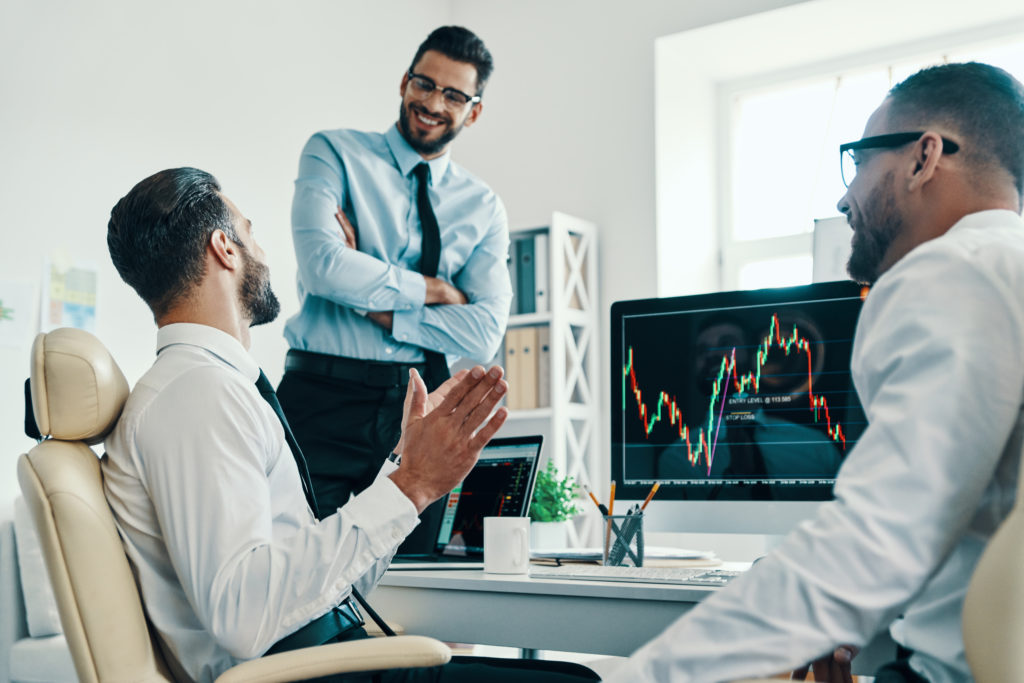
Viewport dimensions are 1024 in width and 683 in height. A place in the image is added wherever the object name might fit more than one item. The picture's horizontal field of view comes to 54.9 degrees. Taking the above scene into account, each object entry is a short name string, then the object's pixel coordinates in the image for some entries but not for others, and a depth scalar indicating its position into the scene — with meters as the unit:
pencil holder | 1.76
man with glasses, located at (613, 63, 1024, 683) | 0.83
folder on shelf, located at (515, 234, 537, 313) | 4.24
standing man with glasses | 2.47
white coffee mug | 1.61
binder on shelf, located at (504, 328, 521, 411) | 4.24
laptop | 1.88
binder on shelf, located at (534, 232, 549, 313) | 4.19
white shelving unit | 4.12
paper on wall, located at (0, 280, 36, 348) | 3.25
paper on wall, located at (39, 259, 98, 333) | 3.36
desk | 1.34
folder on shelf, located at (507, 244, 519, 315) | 4.27
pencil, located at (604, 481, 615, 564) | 1.78
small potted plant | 2.32
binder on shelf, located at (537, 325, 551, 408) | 4.16
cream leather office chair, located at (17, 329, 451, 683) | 1.14
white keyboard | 1.42
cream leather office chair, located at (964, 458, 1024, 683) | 0.78
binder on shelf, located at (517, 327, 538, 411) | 4.18
